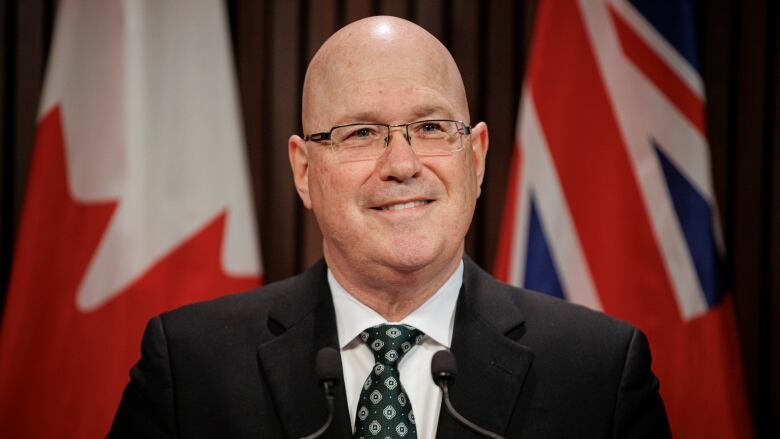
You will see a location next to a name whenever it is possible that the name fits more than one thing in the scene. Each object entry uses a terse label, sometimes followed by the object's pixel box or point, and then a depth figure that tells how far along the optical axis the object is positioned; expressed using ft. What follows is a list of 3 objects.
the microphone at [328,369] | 7.10
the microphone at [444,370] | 7.10
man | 7.36
